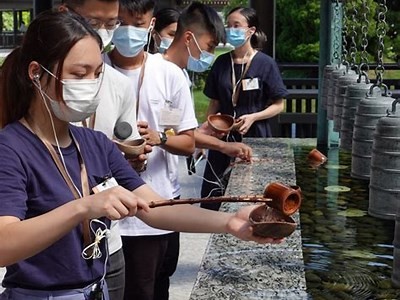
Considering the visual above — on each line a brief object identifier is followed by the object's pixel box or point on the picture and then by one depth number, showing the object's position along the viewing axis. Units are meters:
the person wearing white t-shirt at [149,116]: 3.54
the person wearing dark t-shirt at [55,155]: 2.21
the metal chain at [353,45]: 5.45
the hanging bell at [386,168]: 2.96
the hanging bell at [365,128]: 3.46
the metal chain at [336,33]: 7.02
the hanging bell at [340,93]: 4.74
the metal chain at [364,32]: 4.27
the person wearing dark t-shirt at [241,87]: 5.73
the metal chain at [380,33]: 3.40
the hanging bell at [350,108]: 4.16
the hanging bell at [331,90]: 5.35
